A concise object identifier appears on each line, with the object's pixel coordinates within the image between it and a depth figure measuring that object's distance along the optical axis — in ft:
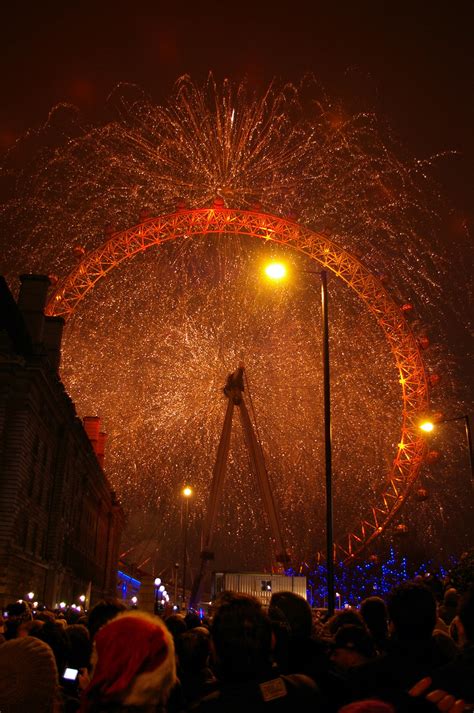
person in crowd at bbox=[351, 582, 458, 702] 15.25
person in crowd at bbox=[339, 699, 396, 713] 9.73
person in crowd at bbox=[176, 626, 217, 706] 23.11
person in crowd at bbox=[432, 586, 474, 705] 12.44
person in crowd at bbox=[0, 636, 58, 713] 12.07
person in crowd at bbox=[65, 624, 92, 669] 24.88
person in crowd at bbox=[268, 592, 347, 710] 17.53
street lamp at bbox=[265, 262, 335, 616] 60.21
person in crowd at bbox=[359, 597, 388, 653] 24.07
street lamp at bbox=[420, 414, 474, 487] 99.03
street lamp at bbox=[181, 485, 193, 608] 175.22
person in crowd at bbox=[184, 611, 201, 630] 37.68
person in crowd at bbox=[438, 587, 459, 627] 40.29
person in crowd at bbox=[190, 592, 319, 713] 12.12
